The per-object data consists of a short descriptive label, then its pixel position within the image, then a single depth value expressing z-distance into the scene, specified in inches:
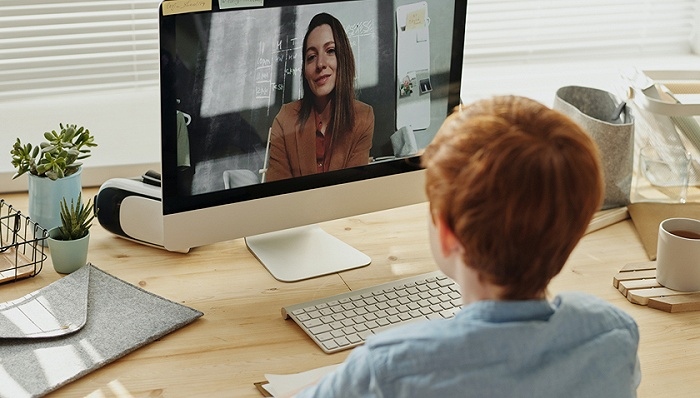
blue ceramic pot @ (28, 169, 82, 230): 63.9
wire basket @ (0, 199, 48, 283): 60.9
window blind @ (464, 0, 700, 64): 90.8
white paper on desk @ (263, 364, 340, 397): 48.6
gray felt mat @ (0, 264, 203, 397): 49.4
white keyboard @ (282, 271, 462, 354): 54.5
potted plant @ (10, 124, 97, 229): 63.6
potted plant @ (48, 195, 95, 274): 60.9
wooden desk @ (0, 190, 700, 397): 50.4
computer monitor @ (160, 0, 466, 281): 54.8
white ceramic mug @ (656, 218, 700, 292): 60.1
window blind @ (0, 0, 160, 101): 77.9
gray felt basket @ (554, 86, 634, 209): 71.9
